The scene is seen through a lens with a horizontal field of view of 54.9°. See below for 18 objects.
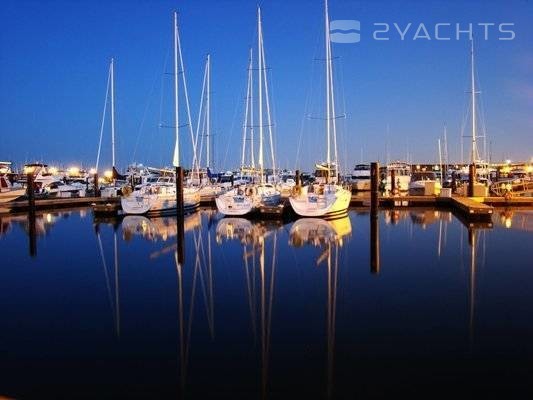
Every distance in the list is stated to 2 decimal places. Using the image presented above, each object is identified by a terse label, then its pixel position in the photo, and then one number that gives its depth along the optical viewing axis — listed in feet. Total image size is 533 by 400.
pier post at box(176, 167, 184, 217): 92.02
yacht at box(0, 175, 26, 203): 123.10
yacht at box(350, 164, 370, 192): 201.26
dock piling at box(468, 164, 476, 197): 112.98
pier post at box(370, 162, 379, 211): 85.24
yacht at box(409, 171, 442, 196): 124.50
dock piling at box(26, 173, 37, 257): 84.85
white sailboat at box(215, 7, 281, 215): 94.17
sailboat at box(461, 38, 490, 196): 115.75
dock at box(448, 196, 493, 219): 82.79
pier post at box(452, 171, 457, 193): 138.51
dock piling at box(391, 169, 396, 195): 126.95
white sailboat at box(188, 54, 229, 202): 130.72
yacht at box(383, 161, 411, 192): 147.11
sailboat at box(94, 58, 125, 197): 139.54
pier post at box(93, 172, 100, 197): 139.64
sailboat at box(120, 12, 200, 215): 98.43
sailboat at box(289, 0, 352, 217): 88.22
